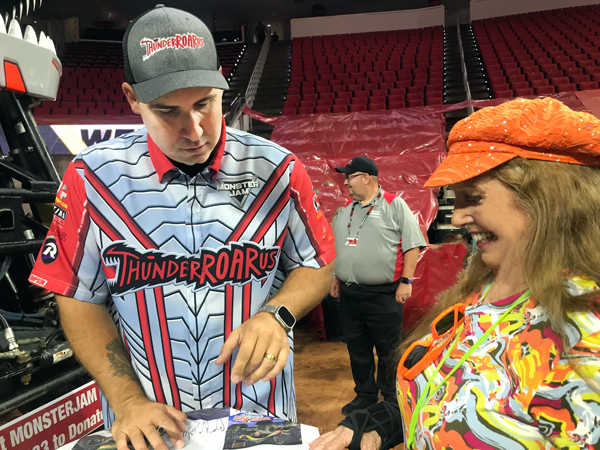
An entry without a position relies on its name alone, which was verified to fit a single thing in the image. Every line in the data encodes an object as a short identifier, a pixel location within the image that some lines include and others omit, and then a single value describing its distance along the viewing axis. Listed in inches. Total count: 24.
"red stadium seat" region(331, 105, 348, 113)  389.5
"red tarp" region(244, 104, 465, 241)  234.4
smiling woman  30.1
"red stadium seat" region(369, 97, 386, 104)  390.5
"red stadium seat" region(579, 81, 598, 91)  331.6
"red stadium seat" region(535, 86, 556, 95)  343.3
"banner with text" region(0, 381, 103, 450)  66.1
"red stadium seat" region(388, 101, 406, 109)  371.2
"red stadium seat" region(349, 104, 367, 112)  381.7
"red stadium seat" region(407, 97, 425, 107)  376.5
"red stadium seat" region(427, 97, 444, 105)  375.2
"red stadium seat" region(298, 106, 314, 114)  394.1
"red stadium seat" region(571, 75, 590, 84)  355.6
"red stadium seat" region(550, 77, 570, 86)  362.3
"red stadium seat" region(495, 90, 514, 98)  358.0
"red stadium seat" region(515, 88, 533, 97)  350.3
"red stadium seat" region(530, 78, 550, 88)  369.1
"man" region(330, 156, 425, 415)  134.9
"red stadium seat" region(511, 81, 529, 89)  376.5
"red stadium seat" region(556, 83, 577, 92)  342.0
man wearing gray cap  44.9
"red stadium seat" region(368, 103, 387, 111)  376.8
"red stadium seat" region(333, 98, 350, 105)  406.3
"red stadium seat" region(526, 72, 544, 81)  390.8
